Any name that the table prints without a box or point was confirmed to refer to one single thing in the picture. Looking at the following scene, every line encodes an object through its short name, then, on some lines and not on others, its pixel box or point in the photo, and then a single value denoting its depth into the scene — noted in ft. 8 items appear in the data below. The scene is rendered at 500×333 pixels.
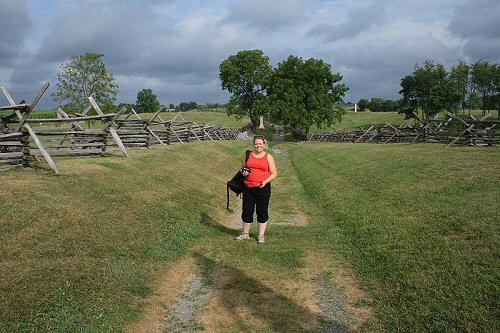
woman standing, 29.01
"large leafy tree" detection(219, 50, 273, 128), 205.05
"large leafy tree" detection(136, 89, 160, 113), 382.42
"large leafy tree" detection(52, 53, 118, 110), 155.53
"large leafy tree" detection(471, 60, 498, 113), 223.57
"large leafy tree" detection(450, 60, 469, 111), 238.27
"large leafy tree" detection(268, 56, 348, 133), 178.81
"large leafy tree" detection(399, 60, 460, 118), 210.18
